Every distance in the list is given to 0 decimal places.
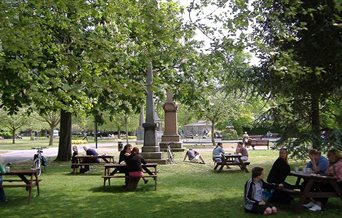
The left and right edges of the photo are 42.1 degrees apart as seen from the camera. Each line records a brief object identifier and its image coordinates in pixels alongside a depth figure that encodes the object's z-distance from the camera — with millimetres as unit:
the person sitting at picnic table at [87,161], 17078
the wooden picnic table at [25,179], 10504
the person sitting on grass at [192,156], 21047
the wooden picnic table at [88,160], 16877
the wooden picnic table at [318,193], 8930
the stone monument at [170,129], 28906
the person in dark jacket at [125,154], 12998
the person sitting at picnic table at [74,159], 16895
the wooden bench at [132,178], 12252
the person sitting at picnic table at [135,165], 12109
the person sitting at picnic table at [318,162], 9827
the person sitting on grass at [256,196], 8805
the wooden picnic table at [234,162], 16781
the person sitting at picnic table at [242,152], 17844
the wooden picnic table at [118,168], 12318
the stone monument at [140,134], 42781
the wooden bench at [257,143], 34481
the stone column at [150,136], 20562
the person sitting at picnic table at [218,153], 18141
